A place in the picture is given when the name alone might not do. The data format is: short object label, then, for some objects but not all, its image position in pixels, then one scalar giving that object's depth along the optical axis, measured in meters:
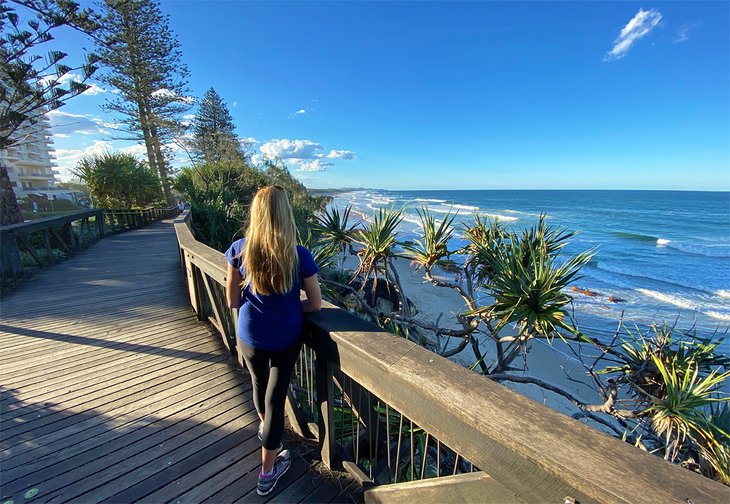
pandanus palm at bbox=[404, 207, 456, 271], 3.84
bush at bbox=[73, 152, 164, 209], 13.10
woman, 1.46
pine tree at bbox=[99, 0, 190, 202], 16.89
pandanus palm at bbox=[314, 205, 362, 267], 4.43
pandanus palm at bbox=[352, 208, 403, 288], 3.81
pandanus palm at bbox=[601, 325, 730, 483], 2.24
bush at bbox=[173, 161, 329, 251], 7.17
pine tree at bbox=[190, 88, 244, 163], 14.29
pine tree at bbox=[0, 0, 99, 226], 6.32
